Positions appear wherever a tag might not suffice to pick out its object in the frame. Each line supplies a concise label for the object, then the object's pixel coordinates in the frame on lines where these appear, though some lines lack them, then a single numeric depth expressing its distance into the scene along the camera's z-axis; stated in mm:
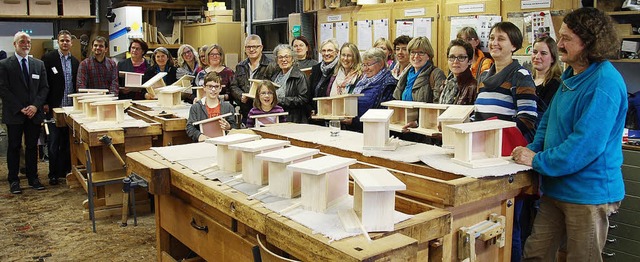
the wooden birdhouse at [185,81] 6137
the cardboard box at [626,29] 4117
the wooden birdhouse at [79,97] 5496
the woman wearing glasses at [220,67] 5965
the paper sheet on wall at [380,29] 6020
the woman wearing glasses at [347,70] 4953
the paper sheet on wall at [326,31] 6898
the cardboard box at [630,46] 4129
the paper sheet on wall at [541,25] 4414
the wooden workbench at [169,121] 4828
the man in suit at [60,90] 6566
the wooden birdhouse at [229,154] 2539
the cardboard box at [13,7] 8883
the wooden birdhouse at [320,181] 1982
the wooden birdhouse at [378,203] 1807
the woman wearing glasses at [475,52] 4422
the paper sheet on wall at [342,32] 6605
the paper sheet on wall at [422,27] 5488
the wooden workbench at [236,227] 1701
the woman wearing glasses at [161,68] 6902
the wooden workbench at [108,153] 4582
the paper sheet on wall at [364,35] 6270
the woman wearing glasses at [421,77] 4348
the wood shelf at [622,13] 4076
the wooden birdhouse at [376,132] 2686
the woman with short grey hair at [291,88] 5289
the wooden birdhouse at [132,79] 6430
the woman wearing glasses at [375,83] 4645
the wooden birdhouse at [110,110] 4824
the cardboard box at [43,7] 9102
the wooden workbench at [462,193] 2115
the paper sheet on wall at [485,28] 4840
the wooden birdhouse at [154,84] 6156
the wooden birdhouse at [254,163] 2348
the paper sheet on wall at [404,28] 5701
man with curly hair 2361
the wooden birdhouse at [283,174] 2146
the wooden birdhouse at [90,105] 5098
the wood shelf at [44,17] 8941
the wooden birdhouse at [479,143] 2357
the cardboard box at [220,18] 9414
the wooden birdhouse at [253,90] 5200
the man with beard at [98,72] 6483
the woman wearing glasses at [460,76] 3816
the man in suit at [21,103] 6082
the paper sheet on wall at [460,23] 5000
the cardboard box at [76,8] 9445
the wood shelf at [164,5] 9814
